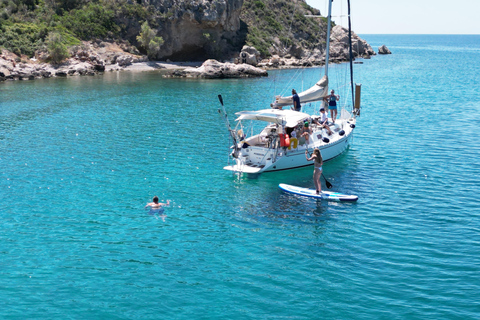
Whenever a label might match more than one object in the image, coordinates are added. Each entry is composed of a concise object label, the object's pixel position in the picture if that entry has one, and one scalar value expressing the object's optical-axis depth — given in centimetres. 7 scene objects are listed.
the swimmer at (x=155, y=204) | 2264
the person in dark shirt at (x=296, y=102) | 3331
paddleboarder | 2478
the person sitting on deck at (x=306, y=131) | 2941
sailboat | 2872
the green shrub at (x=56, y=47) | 7588
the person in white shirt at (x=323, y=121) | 3247
